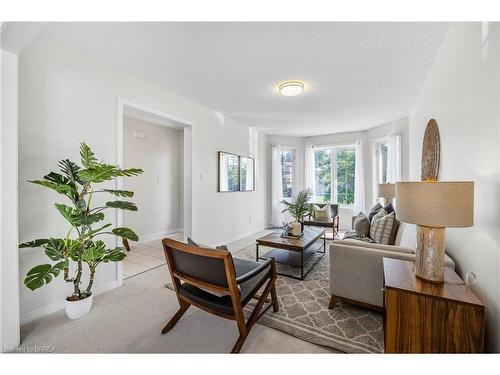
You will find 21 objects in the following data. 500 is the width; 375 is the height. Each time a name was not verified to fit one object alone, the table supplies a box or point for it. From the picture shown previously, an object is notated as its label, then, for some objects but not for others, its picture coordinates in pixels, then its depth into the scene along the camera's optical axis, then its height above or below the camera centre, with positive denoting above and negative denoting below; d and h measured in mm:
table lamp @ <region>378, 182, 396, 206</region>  3510 -63
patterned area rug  1575 -1136
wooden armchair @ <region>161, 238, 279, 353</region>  1375 -679
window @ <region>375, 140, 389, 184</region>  4871 +648
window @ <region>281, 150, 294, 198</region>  6043 +389
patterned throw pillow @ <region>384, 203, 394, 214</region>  3019 -308
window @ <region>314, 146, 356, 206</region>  5477 +339
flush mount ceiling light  2688 +1261
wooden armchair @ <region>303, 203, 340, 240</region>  4506 -744
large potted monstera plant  1610 -424
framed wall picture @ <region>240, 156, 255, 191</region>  4758 +308
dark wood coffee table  2695 -764
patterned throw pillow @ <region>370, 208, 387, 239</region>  2798 -418
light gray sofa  1779 -725
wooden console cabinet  1035 -662
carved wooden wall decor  2023 +355
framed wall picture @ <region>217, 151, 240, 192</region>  4086 +290
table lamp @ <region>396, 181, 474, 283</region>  1075 -128
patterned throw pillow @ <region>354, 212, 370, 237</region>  3016 -565
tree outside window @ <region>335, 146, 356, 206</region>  5453 +340
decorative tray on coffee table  2982 -699
